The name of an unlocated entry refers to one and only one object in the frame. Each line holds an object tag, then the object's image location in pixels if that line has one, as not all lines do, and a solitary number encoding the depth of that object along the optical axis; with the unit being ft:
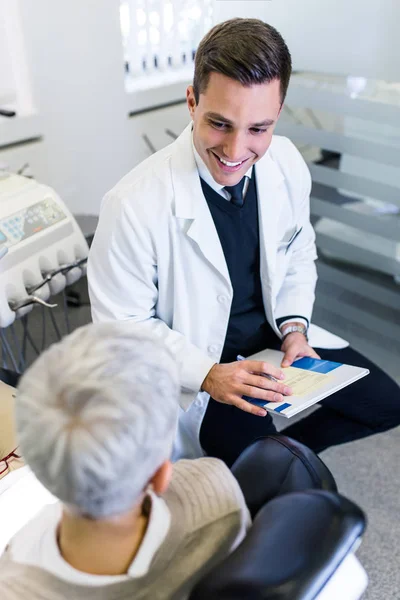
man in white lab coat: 3.64
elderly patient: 1.64
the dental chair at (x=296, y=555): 1.72
